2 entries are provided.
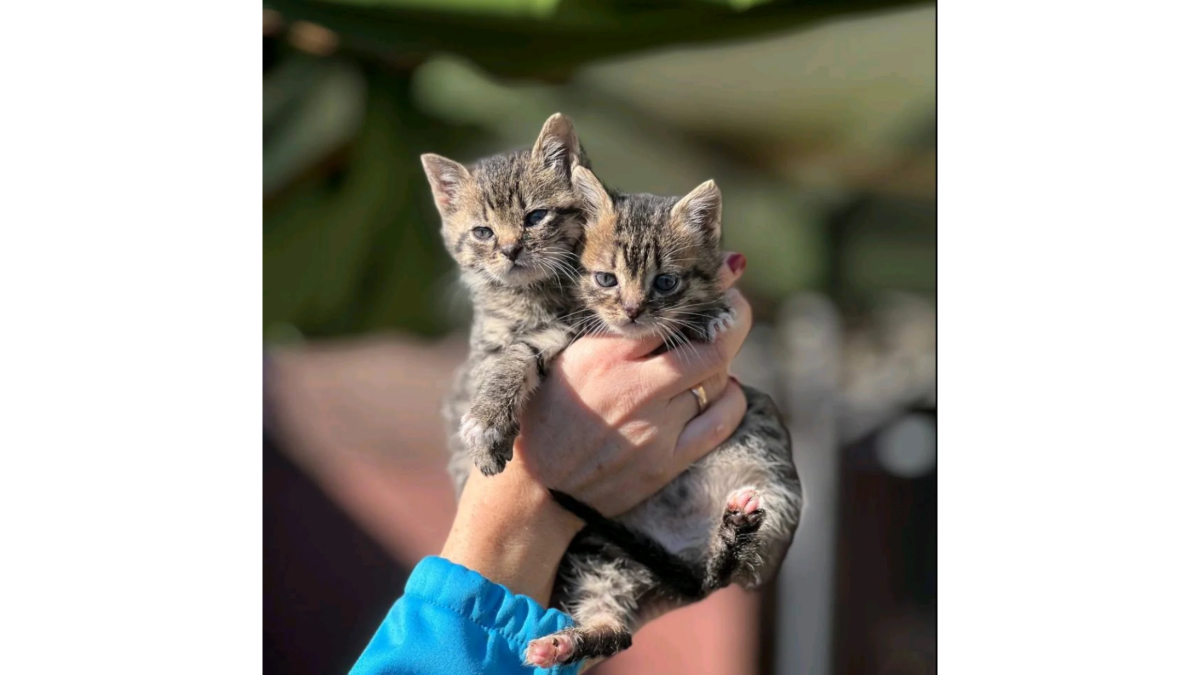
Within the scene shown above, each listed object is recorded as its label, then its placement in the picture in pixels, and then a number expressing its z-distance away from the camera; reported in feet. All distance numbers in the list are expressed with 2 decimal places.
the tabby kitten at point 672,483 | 2.05
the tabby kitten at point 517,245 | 2.06
